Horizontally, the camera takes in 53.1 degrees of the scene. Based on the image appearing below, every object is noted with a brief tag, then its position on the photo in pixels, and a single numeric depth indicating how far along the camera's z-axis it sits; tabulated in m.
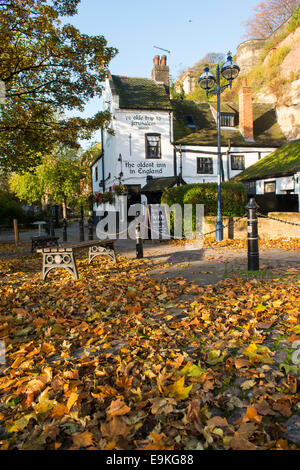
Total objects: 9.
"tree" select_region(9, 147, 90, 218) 32.41
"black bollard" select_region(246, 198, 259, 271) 6.07
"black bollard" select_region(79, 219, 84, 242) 15.16
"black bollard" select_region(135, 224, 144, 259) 9.06
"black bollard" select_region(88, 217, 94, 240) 12.67
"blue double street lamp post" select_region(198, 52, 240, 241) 11.81
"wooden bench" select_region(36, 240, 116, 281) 6.31
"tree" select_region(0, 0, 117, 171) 9.20
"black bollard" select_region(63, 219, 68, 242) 16.20
